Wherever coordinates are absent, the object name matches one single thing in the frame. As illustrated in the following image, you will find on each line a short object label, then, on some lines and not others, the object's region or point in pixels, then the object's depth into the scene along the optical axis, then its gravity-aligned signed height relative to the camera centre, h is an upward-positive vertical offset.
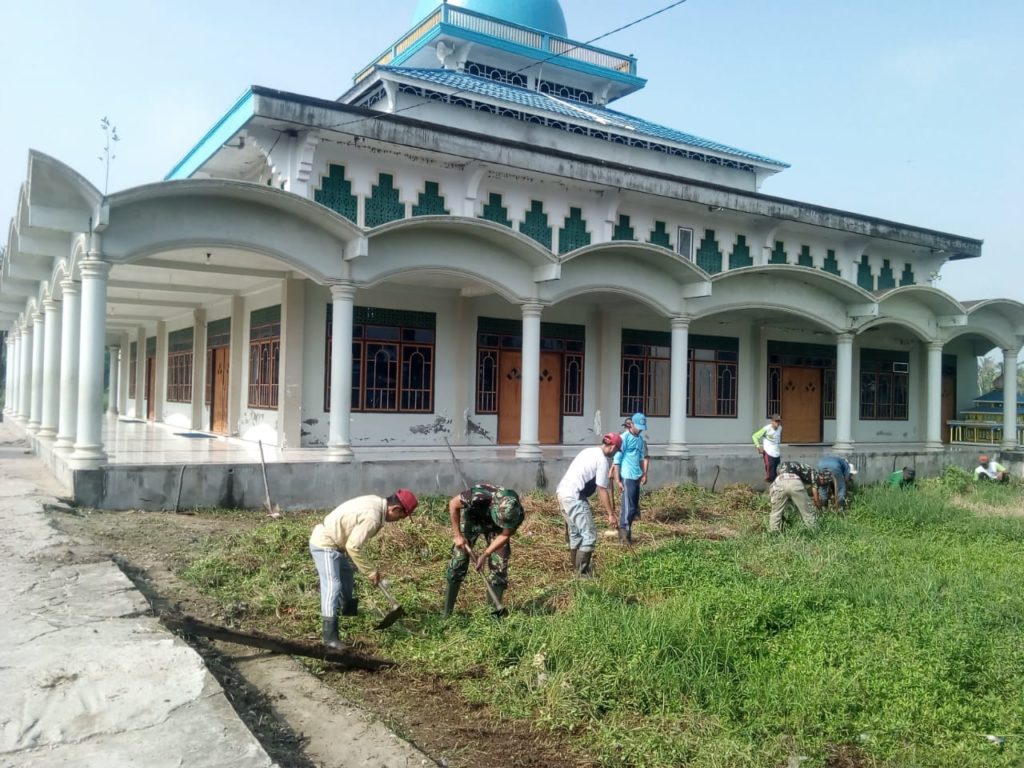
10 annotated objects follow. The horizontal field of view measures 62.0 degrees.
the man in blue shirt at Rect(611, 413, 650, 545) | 10.14 -0.68
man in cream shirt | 5.92 -0.91
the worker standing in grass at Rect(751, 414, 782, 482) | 13.94 -0.44
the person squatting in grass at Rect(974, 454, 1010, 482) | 16.78 -1.01
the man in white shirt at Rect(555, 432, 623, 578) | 7.92 -0.84
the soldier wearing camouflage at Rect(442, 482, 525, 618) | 6.57 -0.92
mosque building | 11.99 +2.24
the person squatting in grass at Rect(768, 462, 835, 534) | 10.26 -0.95
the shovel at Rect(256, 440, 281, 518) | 11.00 -1.31
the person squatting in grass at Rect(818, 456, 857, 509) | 12.13 -0.86
